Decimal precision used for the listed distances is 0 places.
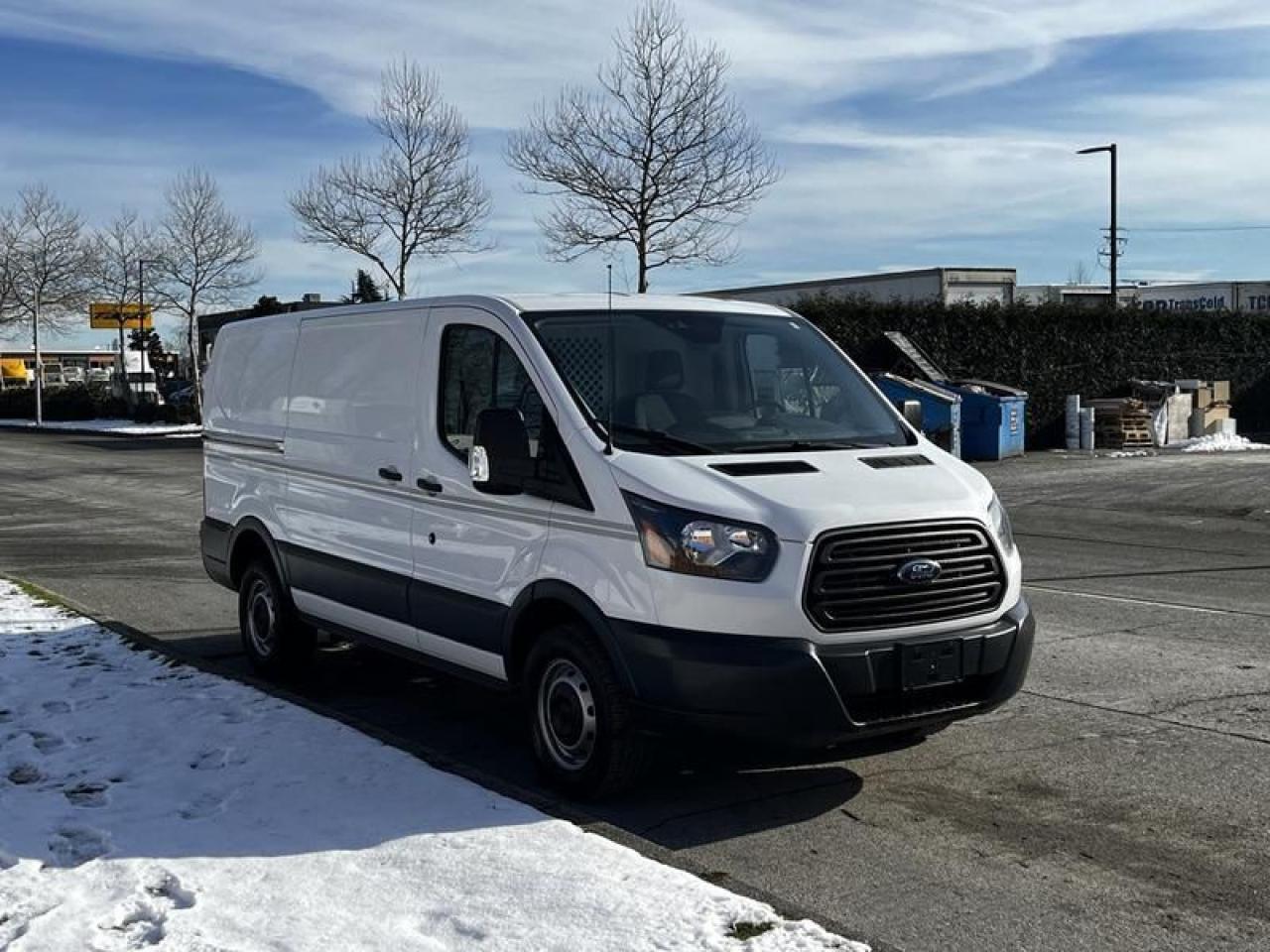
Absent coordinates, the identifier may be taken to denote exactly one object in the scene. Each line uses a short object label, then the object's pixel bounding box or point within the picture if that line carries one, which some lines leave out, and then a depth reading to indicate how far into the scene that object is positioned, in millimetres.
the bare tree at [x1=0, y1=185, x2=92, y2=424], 53812
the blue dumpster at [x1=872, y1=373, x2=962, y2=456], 23625
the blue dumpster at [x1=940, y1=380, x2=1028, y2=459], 24734
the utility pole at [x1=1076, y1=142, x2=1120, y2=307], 36281
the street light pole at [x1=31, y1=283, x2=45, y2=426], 51503
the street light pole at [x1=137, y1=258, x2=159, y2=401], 51794
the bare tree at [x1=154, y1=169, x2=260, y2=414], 47219
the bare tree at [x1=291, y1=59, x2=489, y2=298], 36375
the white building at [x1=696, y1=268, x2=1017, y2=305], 30688
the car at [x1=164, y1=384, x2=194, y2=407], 52819
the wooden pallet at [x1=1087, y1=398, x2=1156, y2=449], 27406
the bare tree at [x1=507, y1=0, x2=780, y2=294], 29531
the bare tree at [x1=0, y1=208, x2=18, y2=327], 55000
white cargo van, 4832
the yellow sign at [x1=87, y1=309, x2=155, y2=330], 55969
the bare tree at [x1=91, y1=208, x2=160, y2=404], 54000
